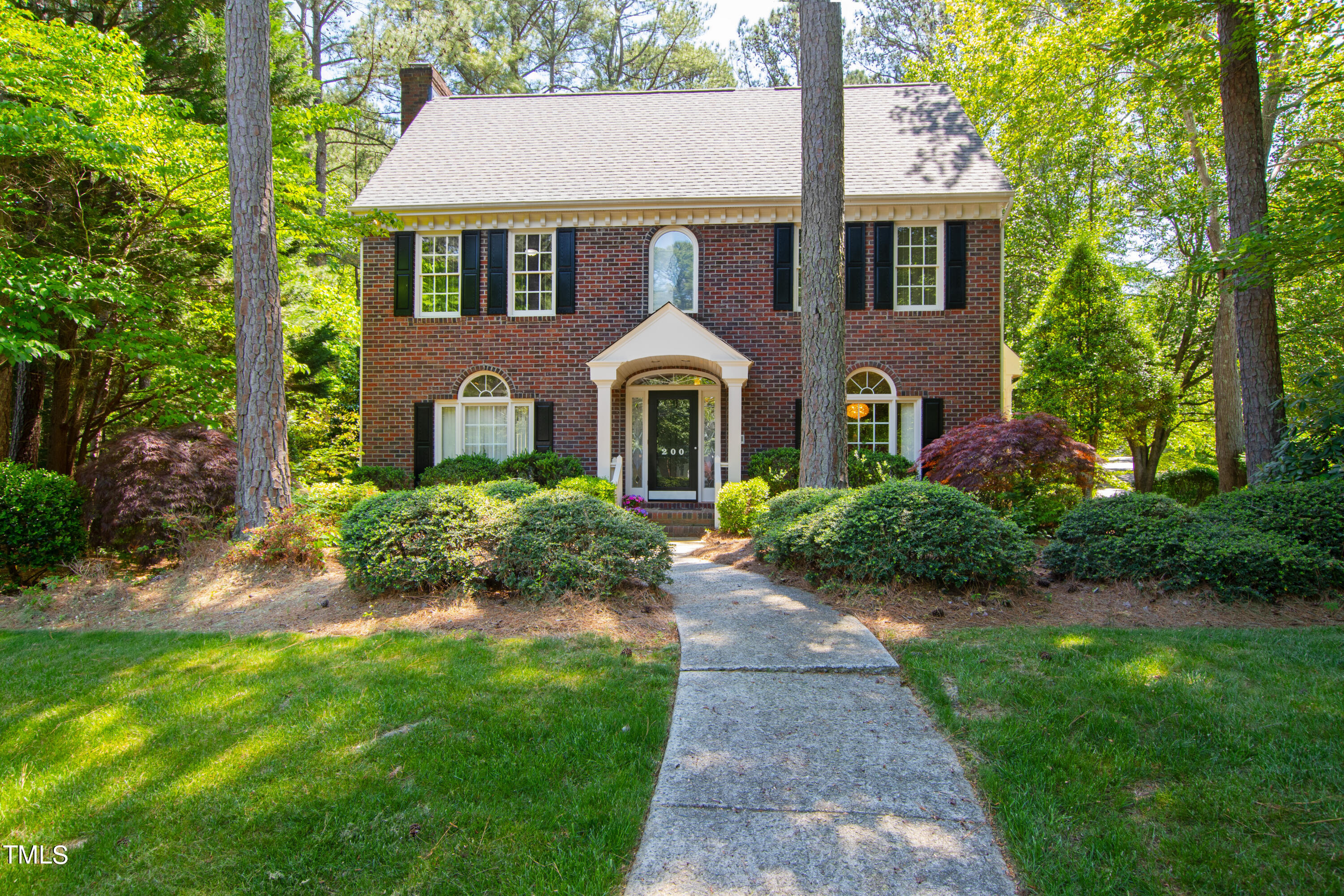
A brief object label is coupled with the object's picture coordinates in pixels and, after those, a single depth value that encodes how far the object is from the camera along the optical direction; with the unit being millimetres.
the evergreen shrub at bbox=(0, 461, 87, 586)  7070
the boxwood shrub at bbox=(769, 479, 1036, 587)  5551
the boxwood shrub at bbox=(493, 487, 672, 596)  5547
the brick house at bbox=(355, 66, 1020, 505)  12000
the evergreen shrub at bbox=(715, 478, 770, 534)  9992
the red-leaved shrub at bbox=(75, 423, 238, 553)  7352
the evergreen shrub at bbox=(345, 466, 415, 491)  12195
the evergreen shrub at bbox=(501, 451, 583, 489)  11711
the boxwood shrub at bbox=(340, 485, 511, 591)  5672
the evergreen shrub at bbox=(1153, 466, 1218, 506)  16441
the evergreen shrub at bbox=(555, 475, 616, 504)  10039
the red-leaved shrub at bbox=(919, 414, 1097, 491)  8484
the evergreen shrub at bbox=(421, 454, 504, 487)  11844
